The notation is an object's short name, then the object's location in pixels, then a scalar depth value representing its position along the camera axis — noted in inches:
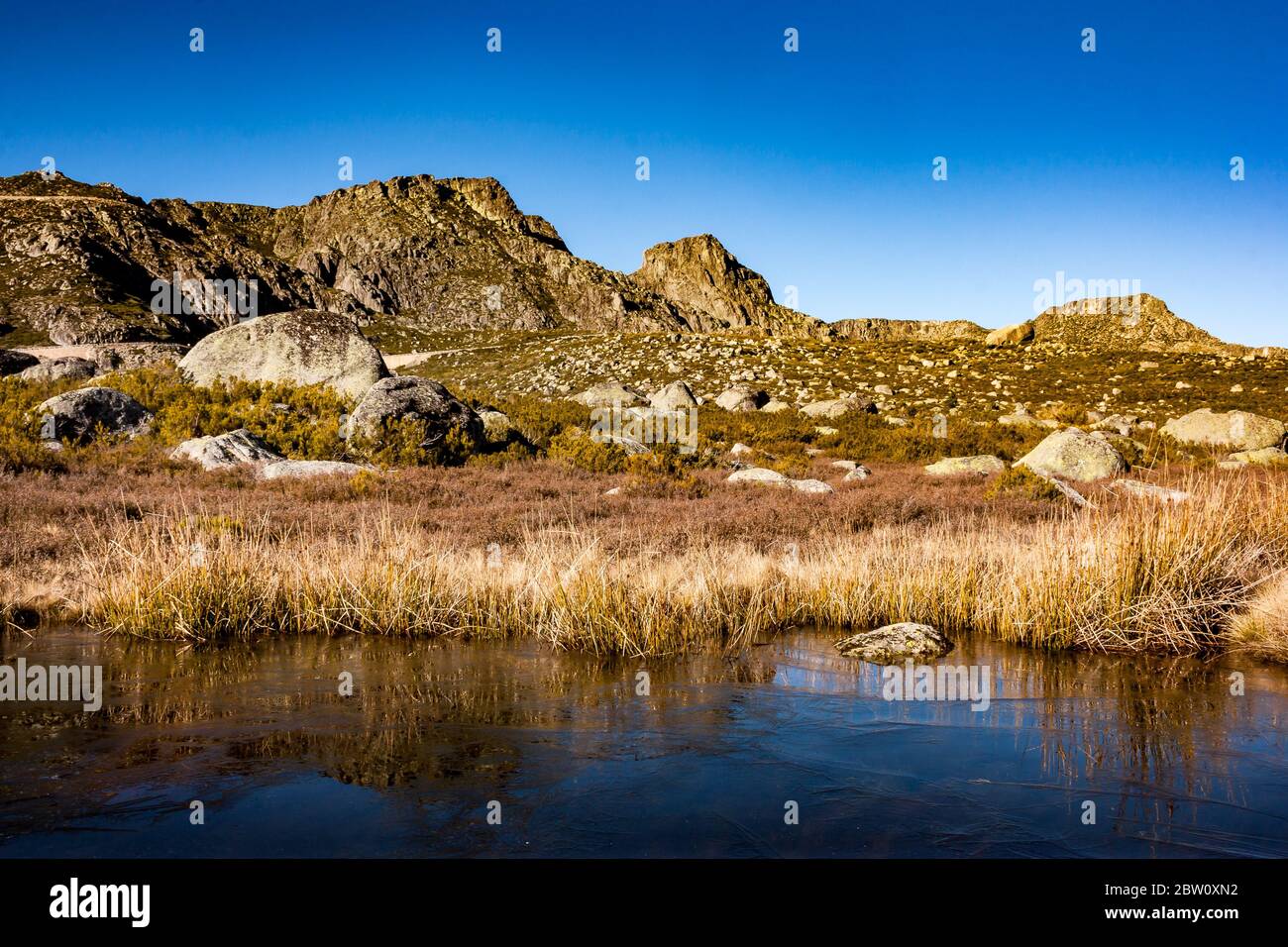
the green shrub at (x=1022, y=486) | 576.1
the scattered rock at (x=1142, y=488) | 399.9
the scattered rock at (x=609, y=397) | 1218.9
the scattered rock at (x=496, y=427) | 791.7
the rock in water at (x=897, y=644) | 286.4
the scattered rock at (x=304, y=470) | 602.2
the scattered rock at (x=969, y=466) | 714.2
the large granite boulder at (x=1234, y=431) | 836.0
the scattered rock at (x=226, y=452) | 631.2
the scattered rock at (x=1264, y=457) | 738.2
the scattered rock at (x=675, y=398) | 1201.4
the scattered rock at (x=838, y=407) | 1125.1
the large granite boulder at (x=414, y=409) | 716.0
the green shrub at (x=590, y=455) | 714.8
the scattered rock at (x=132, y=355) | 1353.3
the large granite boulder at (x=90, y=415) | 682.8
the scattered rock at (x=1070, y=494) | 559.1
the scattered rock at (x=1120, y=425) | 972.6
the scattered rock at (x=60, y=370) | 930.7
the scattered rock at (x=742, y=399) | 1223.6
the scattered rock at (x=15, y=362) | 1092.5
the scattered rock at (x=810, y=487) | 600.3
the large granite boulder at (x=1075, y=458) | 703.1
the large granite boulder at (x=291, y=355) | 899.4
